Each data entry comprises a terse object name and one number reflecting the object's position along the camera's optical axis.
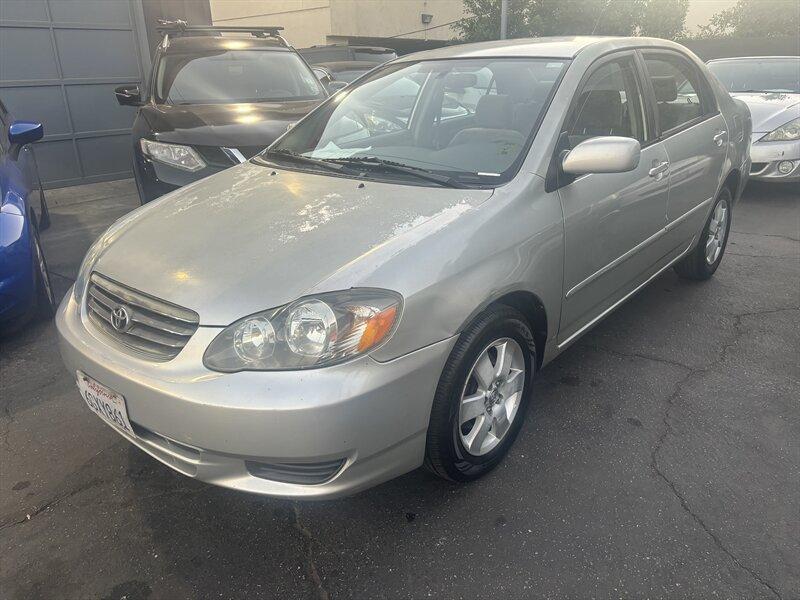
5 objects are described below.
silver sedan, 1.84
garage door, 7.41
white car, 6.45
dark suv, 4.64
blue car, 3.37
